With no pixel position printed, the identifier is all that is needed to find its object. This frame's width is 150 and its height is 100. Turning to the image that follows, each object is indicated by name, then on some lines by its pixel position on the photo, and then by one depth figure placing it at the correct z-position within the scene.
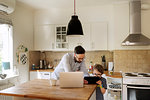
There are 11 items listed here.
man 2.10
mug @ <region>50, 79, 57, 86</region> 1.92
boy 2.13
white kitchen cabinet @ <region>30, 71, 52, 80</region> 4.00
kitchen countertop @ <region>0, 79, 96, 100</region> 1.48
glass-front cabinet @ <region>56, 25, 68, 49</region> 4.15
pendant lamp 2.27
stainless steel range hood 3.45
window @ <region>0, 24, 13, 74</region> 3.35
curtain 3.10
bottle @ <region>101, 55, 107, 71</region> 4.10
